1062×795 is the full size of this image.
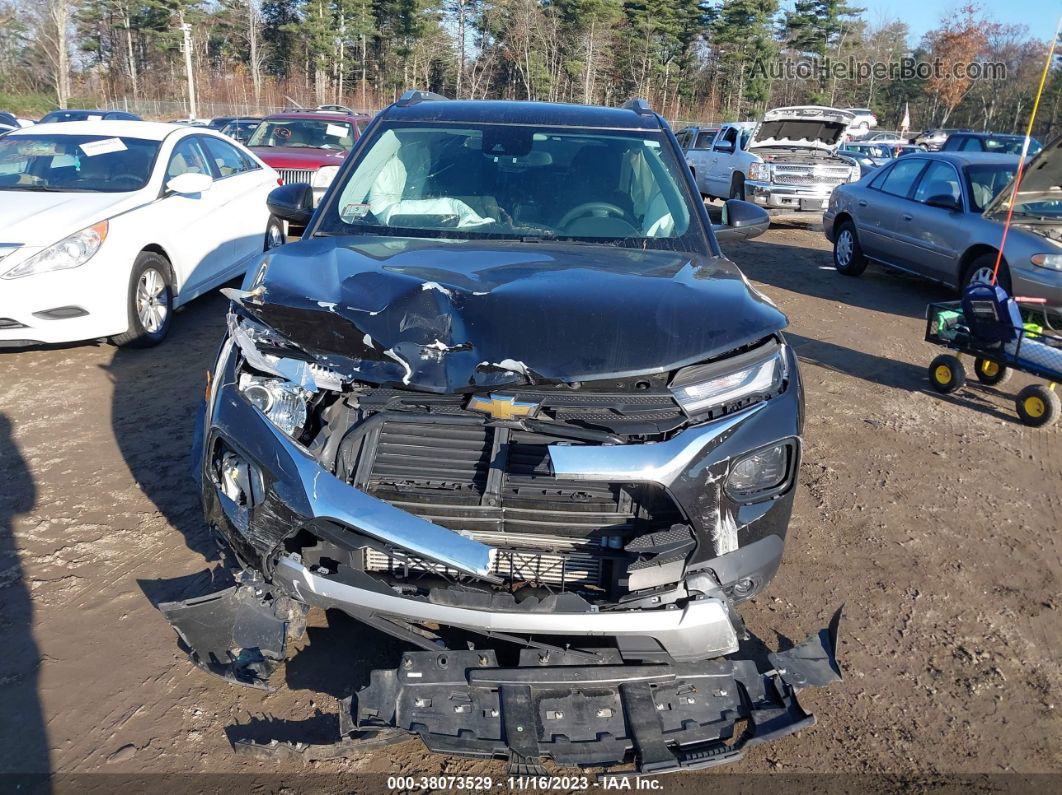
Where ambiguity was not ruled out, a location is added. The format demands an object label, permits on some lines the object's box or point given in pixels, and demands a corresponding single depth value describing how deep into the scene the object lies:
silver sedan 7.04
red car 11.24
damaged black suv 2.25
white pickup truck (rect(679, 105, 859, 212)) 14.30
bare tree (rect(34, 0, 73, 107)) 41.09
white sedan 5.38
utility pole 37.06
